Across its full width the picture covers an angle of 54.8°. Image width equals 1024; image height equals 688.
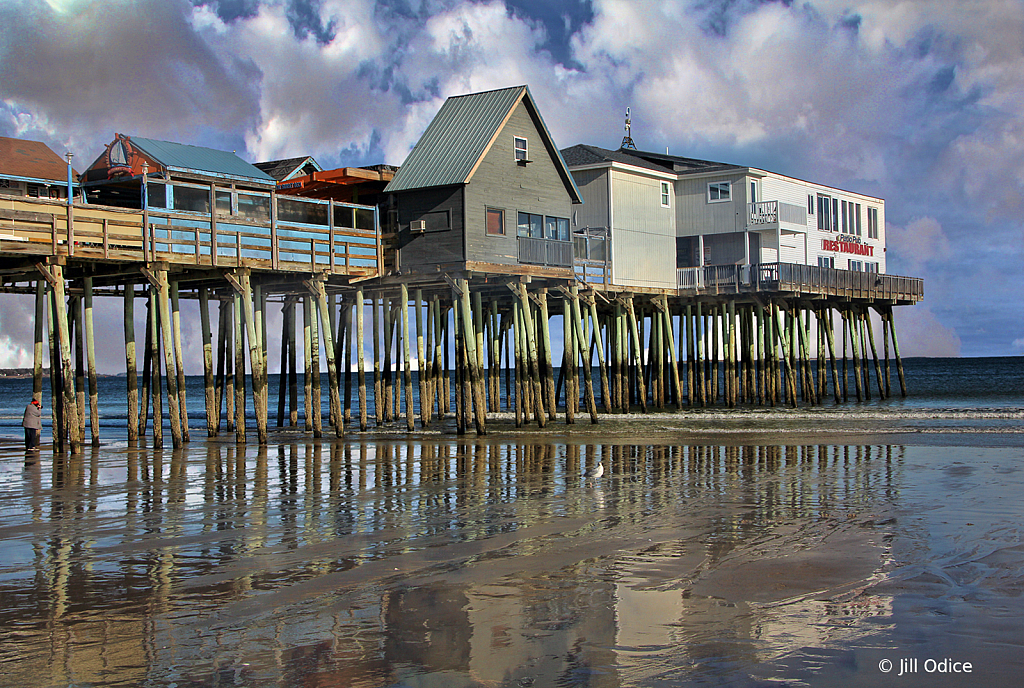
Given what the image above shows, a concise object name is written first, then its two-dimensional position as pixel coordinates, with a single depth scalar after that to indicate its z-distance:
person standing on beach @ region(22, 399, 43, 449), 24.66
